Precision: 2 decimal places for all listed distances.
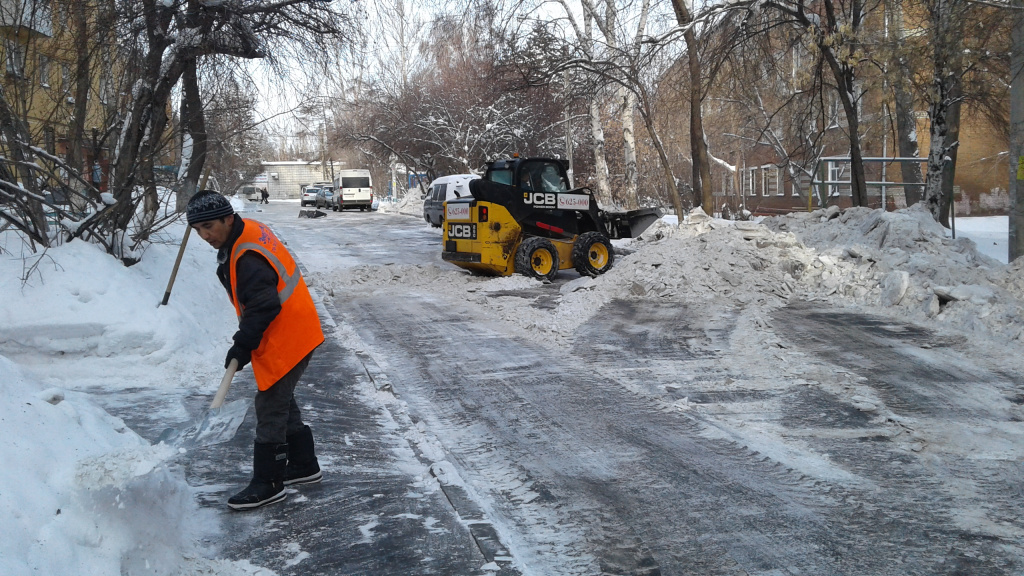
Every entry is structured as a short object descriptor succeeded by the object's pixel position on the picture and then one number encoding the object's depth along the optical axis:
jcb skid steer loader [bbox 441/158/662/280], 14.39
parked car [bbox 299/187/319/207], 56.92
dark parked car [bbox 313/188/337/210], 51.28
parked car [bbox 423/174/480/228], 29.57
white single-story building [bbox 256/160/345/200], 95.44
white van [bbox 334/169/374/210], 45.50
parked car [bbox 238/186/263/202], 66.06
